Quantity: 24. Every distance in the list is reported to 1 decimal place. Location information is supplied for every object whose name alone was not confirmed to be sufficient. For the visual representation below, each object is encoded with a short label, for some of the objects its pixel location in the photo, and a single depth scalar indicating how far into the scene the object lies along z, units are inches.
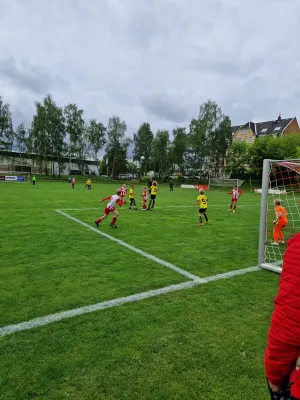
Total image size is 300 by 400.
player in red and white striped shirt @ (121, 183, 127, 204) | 729.8
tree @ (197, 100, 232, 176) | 2353.6
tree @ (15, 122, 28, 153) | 2757.6
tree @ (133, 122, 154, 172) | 2817.4
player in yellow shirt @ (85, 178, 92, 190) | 1388.8
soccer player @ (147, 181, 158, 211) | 660.1
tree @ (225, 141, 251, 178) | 2293.3
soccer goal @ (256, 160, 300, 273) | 253.6
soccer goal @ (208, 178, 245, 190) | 1924.0
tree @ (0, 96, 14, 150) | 2256.4
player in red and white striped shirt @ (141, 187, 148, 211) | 676.6
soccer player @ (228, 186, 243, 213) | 669.9
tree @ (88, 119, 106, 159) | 2618.1
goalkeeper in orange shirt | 338.6
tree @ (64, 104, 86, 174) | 2497.5
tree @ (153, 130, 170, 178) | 2746.1
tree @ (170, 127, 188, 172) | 2669.8
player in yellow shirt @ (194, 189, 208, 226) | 473.1
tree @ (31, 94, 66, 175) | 2362.2
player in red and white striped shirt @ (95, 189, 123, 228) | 438.3
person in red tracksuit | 57.7
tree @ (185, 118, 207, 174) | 2384.4
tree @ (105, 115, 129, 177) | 2637.8
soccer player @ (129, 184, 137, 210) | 679.1
